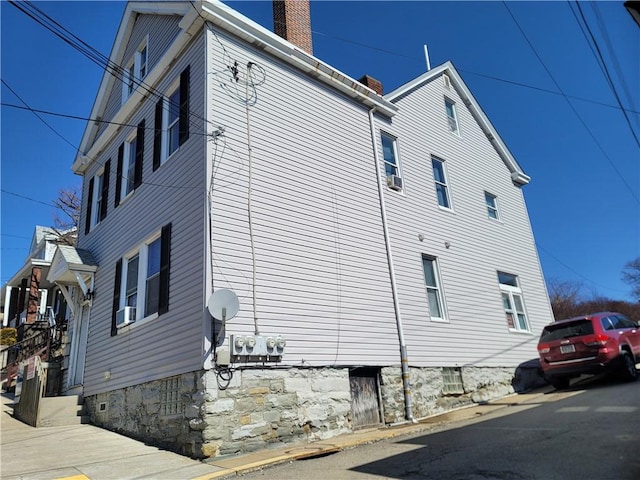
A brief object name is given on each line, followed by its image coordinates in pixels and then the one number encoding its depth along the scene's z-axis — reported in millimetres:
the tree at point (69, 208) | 26109
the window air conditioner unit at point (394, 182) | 12070
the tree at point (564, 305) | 43897
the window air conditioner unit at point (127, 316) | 9812
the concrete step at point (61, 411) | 10128
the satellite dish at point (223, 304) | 7145
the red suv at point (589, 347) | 10242
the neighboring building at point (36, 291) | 18858
